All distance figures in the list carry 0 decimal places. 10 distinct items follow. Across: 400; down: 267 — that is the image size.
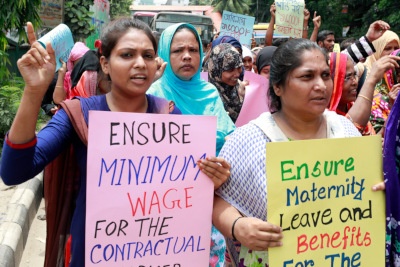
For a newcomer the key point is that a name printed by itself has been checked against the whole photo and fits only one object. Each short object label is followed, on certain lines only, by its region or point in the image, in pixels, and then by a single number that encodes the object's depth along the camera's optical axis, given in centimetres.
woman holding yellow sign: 194
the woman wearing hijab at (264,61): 518
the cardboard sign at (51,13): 781
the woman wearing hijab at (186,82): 328
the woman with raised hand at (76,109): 171
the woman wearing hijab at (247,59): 622
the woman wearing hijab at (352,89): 279
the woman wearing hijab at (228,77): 391
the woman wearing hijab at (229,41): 526
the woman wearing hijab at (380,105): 334
